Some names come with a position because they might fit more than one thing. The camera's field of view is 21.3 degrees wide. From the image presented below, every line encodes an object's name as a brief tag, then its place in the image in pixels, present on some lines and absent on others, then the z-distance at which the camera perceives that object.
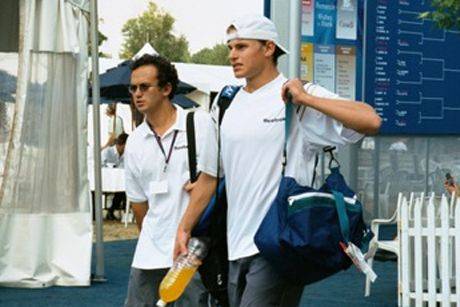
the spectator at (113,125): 21.44
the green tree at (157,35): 81.88
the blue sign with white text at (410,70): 17.80
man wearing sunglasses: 5.79
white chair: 10.48
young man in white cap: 4.81
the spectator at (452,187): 12.70
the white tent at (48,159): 11.70
